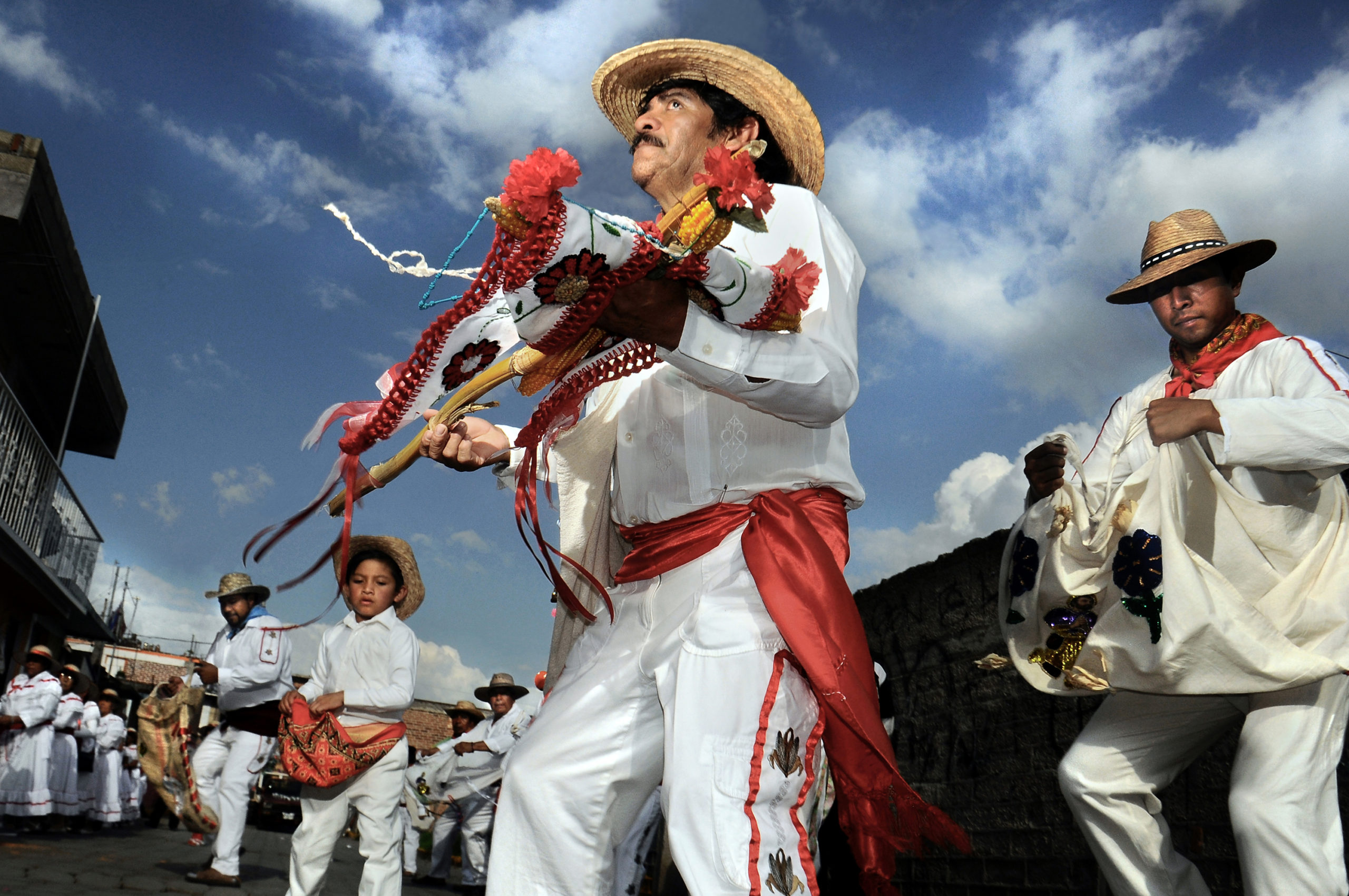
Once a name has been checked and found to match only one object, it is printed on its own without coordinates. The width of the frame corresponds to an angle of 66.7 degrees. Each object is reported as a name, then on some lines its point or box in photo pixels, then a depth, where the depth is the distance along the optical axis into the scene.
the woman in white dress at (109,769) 14.45
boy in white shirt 5.29
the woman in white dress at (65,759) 12.86
